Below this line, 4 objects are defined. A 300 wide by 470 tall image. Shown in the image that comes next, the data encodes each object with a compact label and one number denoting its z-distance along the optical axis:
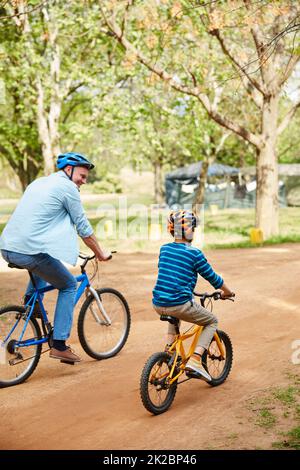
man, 5.96
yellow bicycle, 5.08
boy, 5.34
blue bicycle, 6.07
